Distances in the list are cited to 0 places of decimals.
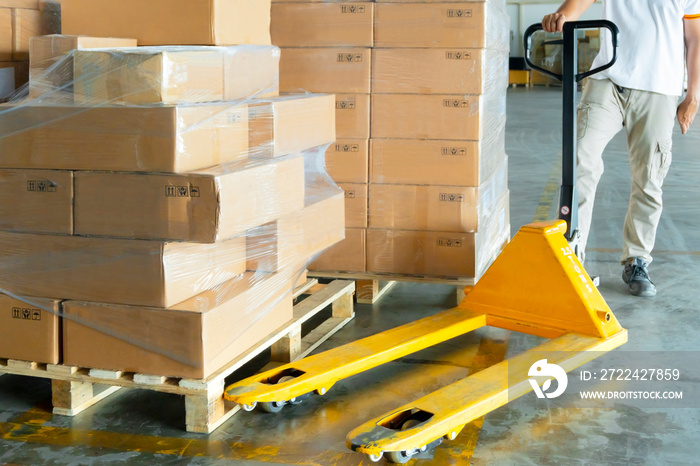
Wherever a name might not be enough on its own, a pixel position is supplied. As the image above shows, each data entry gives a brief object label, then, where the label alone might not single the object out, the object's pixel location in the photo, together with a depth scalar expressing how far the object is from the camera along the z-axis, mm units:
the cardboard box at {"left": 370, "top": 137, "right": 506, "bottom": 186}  3859
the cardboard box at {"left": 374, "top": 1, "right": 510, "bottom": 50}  3752
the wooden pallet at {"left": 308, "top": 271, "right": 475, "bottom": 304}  3988
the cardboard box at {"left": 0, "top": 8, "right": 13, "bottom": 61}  2869
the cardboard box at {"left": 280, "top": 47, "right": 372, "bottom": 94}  3885
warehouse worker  3975
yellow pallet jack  2384
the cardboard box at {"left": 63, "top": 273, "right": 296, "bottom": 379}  2578
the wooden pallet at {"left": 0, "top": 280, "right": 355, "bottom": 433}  2613
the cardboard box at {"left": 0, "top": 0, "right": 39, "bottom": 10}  2863
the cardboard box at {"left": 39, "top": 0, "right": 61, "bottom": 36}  3080
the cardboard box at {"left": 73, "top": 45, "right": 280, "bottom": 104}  2488
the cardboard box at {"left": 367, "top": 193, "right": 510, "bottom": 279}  3947
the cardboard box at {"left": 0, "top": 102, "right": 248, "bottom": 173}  2471
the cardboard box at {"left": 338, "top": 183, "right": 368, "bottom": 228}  4008
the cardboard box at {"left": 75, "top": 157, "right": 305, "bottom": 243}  2479
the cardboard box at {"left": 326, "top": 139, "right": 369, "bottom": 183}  3963
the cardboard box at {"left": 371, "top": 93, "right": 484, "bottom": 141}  3824
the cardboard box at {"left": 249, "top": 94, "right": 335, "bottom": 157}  2914
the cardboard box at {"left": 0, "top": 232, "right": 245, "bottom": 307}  2547
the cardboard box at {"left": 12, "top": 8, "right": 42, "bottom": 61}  2926
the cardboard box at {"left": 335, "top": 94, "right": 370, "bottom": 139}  3918
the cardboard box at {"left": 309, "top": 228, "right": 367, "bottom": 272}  4066
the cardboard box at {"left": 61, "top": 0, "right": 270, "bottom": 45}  2805
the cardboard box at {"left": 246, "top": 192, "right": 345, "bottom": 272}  3020
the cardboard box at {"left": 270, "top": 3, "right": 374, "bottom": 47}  3844
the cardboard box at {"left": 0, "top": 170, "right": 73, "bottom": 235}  2607
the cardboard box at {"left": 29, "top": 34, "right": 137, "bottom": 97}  2602
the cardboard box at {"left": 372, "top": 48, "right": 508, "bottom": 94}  3781
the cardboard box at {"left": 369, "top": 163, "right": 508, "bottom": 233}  3902
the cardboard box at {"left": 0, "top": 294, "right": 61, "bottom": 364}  2691
